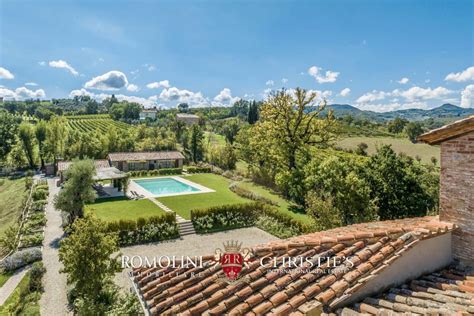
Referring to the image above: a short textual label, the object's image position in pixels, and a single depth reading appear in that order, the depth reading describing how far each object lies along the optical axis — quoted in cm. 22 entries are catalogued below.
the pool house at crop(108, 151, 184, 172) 4728
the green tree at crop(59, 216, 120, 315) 1188
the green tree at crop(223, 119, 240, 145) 6619
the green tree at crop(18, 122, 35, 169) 5012
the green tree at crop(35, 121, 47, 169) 5147
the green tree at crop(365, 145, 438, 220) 2067
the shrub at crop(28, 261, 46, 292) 1459
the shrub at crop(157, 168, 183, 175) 4697
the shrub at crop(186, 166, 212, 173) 4838
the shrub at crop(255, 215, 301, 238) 2132
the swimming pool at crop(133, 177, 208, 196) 3538
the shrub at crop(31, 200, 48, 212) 2802
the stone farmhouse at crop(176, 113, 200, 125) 12127
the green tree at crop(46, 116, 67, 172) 4966
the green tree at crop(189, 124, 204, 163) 5538
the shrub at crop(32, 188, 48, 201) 3167
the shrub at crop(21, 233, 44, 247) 1986
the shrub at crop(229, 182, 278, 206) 2831
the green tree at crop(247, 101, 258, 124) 7750
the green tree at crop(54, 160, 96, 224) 2183
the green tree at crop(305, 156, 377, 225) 1847
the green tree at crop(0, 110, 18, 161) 5292
